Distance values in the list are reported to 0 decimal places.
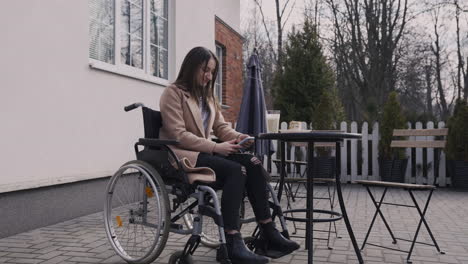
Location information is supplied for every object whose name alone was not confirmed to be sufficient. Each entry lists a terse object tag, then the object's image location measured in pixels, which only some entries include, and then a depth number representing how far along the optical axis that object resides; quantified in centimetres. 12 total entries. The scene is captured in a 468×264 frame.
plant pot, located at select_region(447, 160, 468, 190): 820
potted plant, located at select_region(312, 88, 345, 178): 912
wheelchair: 279
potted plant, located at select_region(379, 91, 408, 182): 889
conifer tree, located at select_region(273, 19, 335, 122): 1162
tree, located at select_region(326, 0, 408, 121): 1811
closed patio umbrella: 552
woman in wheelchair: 282
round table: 303
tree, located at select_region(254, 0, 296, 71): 2266
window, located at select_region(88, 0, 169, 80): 554
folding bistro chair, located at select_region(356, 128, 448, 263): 356
